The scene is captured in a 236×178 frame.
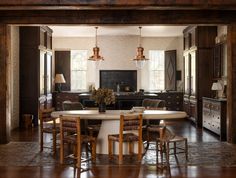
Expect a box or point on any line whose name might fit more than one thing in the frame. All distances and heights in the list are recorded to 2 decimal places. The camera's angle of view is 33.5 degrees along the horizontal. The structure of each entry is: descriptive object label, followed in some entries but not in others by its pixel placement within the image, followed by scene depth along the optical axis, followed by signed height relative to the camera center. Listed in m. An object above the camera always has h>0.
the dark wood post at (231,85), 8.09 +0.00
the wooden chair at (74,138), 5.75 -0.80
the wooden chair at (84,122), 6.98 -0.75
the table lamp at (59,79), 14.20 +0.24
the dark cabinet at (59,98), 13.98 -0.44
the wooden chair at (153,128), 6.32 -0.75
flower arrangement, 6.82 -0.18
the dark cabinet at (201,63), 10.77 +0.61
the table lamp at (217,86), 9.66 -0.04
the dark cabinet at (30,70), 10.91 +0.44
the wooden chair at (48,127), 6.83 -0.70
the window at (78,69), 15.02 +0.63
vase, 6.87 -0.38
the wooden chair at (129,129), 5.96 -0.66
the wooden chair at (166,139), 5.77 -0.81
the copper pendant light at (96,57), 11.66 +0.85
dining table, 6.27 -0.50
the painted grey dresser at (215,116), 8.51 -0.71
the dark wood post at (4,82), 8.03 +0.08
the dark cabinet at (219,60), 9.59 +0.62
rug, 6.15 -1.20
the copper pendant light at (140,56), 11.78 +0.88
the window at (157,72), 14.96 +0.50
